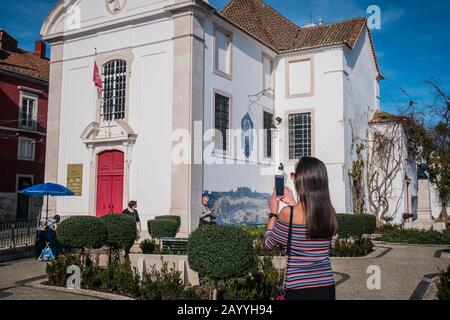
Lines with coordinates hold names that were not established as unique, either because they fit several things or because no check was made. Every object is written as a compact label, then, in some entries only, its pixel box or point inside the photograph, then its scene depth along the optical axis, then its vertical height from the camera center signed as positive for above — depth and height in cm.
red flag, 1714 +434
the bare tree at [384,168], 2267 +154
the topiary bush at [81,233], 873 -68
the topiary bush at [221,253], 646 -78
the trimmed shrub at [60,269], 850 -133
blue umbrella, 1416 +21
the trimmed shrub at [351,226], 1403 -84
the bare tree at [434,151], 2480 +269
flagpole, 1773 +388
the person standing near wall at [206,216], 1140 -45
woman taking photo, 339 -28
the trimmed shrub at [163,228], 1385 -92
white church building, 1580 +365
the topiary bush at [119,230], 947 -69
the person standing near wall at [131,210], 1298 -36
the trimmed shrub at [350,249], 1231 -138
